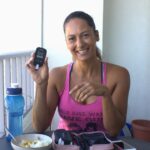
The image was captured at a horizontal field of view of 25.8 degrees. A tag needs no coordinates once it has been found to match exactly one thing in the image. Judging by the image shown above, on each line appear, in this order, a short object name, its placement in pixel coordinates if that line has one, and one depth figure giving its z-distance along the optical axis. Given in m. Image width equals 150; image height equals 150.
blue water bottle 1.39
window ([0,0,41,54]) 2.91
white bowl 1.19
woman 1.56
